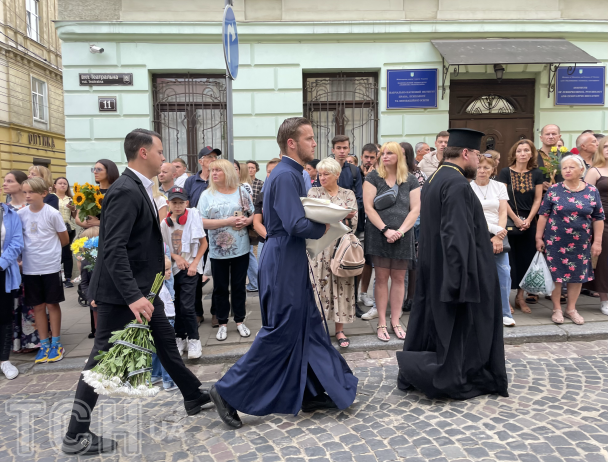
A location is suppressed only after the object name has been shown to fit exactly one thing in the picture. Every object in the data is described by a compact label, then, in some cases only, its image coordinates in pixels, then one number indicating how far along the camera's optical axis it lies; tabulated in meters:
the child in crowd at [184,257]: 4.93
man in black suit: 3.07
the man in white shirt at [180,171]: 7.87
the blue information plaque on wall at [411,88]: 9.63
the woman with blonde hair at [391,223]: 5.33
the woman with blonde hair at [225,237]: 5.46
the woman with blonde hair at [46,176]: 6.54
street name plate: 9.38
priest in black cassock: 3.64
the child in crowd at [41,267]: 5.16
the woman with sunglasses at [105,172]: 4.44
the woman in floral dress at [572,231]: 5.64
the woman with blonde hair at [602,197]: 5.98
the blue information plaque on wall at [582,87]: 9.75
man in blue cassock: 3.42
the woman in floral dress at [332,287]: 5.09
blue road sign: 5.23
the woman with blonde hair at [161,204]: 4.68
